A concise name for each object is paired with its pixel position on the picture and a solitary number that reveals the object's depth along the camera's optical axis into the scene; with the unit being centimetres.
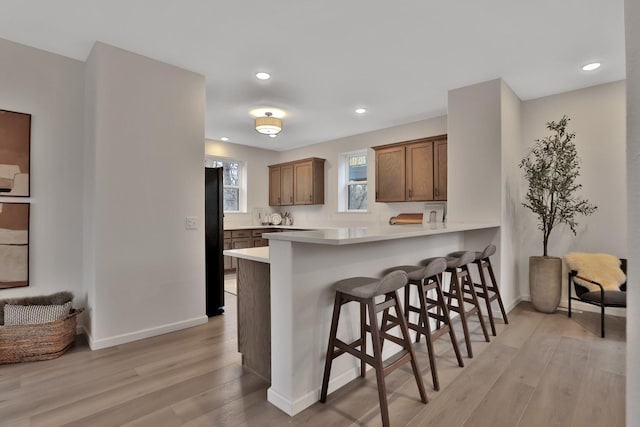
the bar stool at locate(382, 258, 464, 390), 213
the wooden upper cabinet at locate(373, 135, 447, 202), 457
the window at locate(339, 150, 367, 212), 617
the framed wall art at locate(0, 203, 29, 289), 263
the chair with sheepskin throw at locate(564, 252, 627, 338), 308
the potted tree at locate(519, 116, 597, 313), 350
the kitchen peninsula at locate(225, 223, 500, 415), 183
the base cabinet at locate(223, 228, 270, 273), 609
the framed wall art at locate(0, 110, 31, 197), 265
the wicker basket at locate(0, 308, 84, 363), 243
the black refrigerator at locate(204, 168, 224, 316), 357
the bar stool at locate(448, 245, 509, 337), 303
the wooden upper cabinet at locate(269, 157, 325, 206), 646
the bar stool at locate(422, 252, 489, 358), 260
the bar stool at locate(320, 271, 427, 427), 171
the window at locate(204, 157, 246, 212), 675
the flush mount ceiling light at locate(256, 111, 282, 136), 444
